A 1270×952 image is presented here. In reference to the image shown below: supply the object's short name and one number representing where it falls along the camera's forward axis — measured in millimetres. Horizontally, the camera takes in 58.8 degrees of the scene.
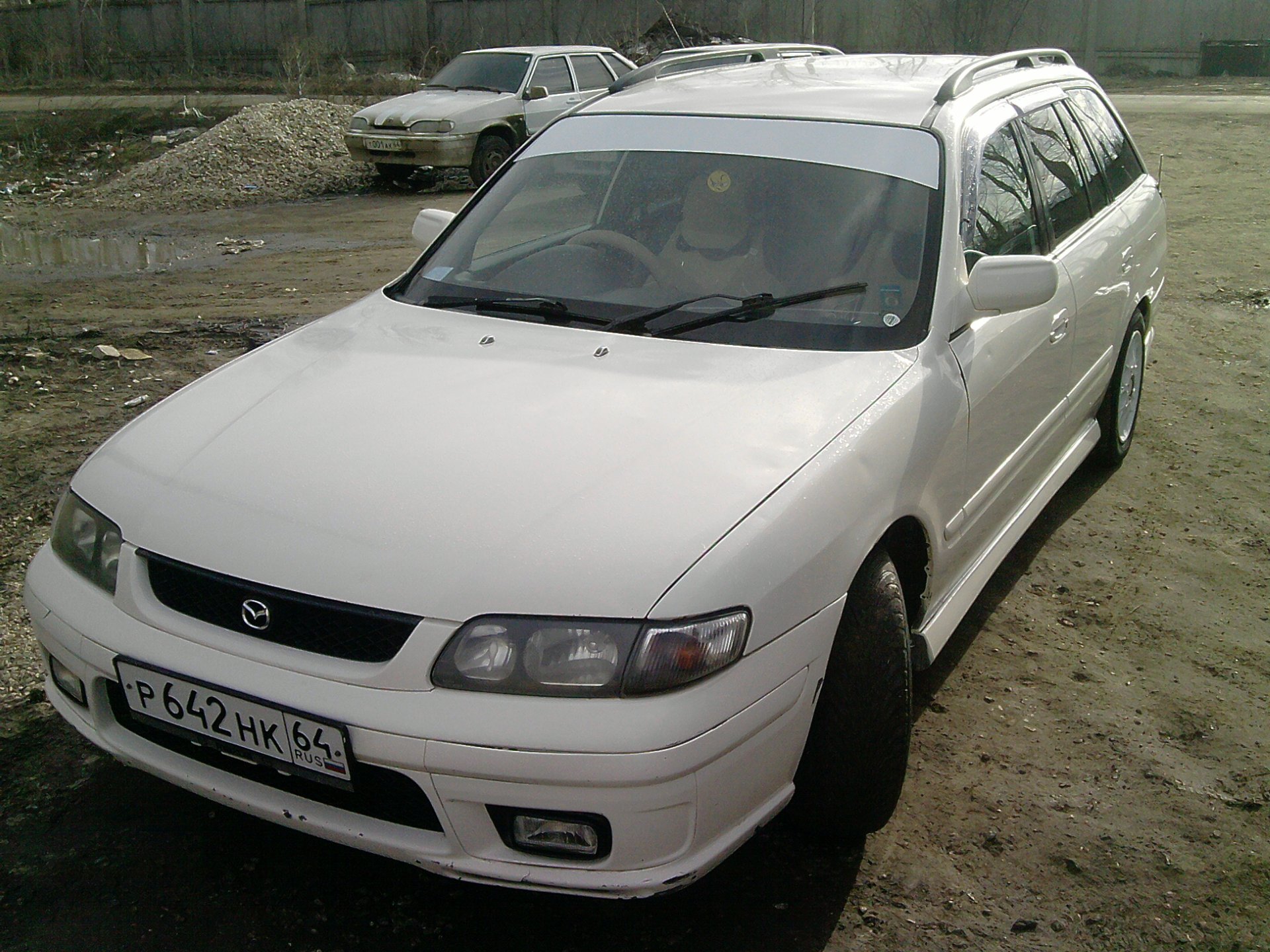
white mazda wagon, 1978
